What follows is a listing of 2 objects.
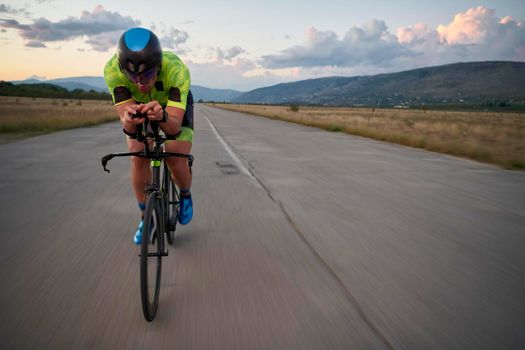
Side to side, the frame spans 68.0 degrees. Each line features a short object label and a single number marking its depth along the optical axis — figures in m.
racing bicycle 2.25
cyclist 2.42
